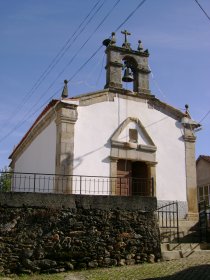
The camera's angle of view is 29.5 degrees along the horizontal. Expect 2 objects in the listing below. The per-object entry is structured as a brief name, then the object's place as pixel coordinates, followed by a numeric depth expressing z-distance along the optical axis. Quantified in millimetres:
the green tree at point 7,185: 16742
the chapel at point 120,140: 13538
